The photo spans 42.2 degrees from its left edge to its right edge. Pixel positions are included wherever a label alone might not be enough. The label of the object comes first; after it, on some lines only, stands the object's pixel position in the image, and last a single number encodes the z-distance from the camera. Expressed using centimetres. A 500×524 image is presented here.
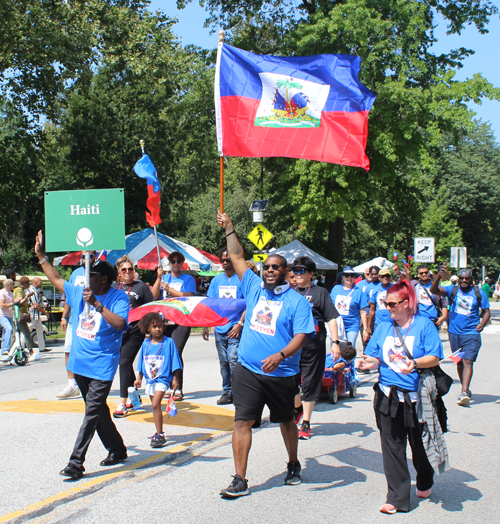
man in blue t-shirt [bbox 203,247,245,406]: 855
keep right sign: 2125
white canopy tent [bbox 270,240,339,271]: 2539
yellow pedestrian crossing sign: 1853
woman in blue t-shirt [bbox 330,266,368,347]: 1077
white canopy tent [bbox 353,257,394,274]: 3036
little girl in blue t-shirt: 645
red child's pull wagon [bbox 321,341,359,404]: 909
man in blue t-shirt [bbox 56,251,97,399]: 902
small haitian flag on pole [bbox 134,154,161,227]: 993
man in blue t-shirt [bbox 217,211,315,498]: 495
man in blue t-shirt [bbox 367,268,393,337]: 1093
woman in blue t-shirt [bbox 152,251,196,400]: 884
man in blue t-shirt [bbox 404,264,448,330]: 1068
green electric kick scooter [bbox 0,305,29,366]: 1326
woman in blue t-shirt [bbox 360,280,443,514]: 480
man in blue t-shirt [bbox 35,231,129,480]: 533
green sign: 583
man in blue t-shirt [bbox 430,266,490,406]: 949
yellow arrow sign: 1842
